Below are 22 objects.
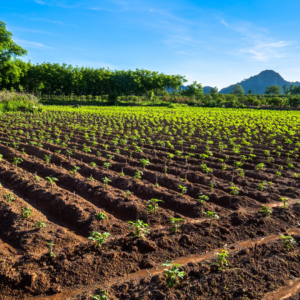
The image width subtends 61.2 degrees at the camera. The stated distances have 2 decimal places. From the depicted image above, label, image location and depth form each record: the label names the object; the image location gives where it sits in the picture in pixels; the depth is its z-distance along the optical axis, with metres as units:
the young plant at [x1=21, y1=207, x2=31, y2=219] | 5.79
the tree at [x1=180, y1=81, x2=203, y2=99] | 61.59
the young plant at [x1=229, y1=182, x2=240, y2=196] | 7.37
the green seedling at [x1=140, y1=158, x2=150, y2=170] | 9.22
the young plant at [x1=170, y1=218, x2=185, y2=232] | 5.29
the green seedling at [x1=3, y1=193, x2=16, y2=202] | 6.55
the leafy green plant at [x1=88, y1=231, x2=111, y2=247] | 4.60
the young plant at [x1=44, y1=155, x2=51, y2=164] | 10.01
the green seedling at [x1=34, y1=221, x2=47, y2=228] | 5.25
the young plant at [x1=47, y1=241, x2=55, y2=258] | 4.50
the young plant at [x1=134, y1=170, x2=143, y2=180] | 8.13
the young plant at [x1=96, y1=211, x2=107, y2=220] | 5.79
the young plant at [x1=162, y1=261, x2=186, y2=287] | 3.71
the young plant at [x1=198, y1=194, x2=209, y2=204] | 6.61
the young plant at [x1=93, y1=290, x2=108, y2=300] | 3.42
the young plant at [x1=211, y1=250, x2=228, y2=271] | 4.18
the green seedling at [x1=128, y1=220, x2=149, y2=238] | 5.02
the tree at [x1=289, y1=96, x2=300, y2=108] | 56.08
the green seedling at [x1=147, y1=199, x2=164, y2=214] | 6.09
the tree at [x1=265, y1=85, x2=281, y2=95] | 111.08
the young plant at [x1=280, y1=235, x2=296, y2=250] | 4.85
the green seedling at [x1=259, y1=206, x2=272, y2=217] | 6.06
